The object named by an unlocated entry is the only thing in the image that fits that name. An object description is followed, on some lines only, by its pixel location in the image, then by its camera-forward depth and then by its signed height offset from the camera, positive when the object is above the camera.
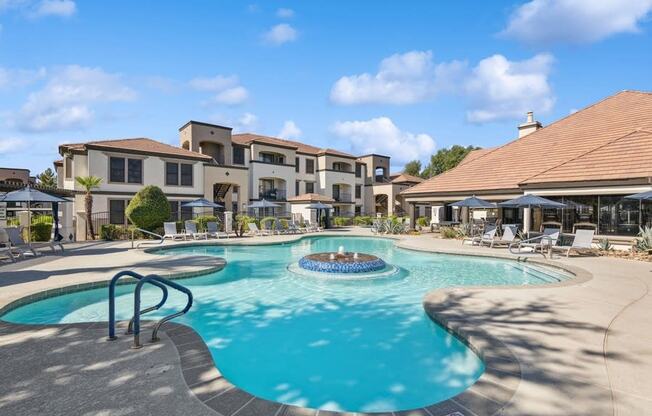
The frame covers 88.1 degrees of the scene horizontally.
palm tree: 19.81 +1.29
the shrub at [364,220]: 35.41 -0.79
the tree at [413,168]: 70.81 +9.30
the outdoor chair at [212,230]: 20.77 -0.97
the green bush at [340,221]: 33.66 -0.82
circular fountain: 11.17 -1.72
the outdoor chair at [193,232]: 19.50 -0.99
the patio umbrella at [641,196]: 11.87 +0.44
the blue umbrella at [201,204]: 21.62 +0.70
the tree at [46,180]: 47.75 +5.38
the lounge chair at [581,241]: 12.98 -1.24
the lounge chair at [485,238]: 16.56 -1.37
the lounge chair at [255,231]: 23.23 -1.19
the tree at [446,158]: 57.56 +9.28
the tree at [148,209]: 20.06 +0.39
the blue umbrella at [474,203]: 18.00 +0.43
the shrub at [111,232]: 19.44 -0.95
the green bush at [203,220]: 22.14 -0.39
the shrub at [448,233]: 20.95 -1.35
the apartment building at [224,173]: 22.88 +3.69
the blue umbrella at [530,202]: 14.68 +0.35
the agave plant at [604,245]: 13.98 -1.50
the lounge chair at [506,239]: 16.23 -1.37
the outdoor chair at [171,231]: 19.17 -0.91
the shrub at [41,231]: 18.09 -0.77
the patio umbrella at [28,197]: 13.12 +0.80
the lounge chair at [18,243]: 12.36 -0.95
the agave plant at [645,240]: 12.66 -1.22
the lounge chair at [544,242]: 13.41 -1.33
